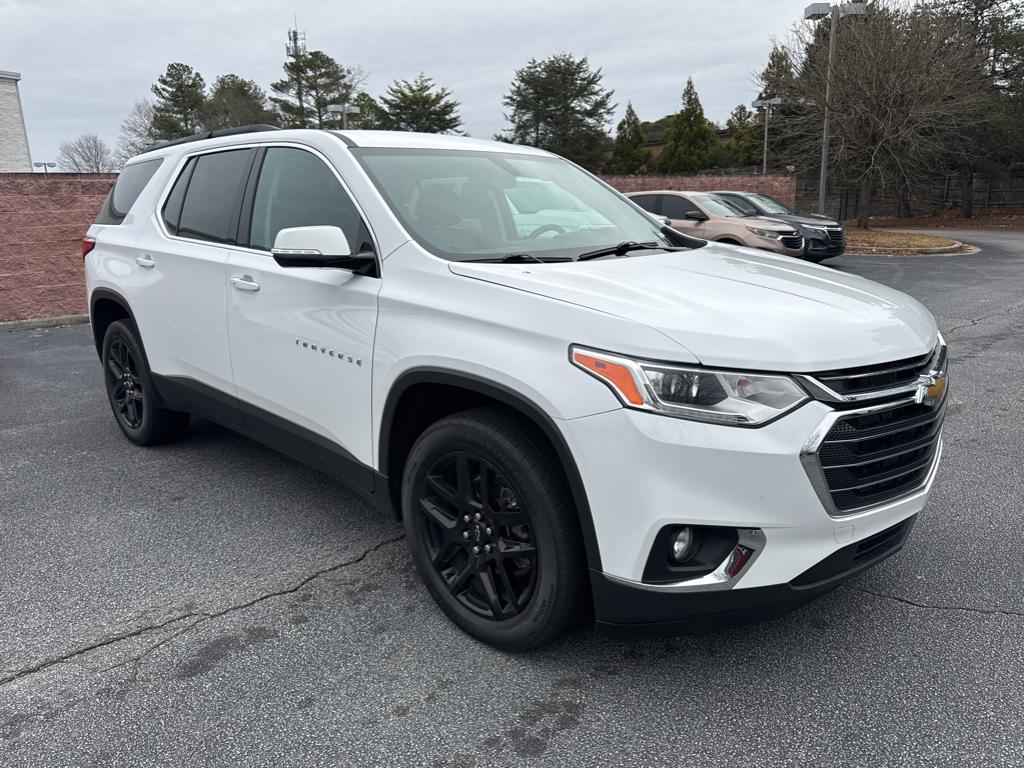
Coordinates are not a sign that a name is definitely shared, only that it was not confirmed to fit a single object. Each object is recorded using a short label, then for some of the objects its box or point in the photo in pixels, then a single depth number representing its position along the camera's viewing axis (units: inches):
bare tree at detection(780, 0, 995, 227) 861.8
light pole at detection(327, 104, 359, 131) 1180.2
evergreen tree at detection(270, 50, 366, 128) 2324.7
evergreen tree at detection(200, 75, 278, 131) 2294.5
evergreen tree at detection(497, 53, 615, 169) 2208.4
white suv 85.7
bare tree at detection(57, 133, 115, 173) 2974.9
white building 1200.8
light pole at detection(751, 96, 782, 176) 992.5
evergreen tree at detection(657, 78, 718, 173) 2242.9
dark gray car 573.0
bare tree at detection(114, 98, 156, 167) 2467.3
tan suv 528.7
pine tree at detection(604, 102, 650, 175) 2208.4
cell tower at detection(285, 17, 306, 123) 2269.3
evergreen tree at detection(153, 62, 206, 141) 2359.7
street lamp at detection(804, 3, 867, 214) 748.3
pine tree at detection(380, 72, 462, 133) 2287.2
